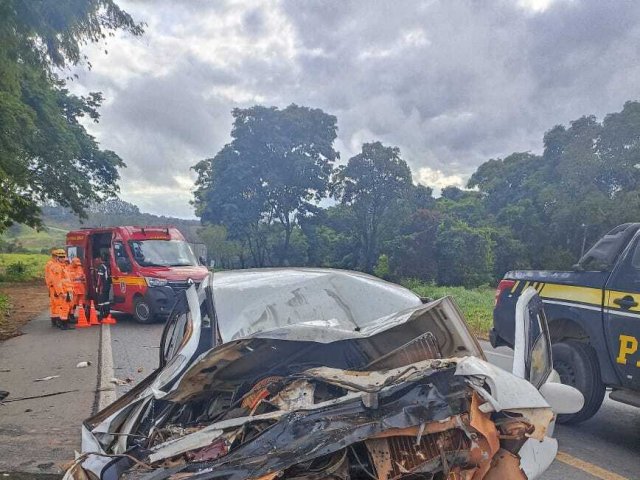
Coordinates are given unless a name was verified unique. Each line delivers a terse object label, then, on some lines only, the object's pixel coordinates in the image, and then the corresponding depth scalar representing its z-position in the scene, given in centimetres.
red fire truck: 1167
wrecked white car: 215
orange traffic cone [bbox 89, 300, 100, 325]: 1193
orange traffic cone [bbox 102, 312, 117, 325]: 1224
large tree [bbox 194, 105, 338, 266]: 3288
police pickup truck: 454
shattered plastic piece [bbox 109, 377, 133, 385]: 641
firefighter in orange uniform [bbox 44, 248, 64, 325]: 1093
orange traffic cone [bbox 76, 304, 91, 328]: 1175
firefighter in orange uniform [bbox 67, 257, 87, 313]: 1133
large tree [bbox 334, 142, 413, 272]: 3347
